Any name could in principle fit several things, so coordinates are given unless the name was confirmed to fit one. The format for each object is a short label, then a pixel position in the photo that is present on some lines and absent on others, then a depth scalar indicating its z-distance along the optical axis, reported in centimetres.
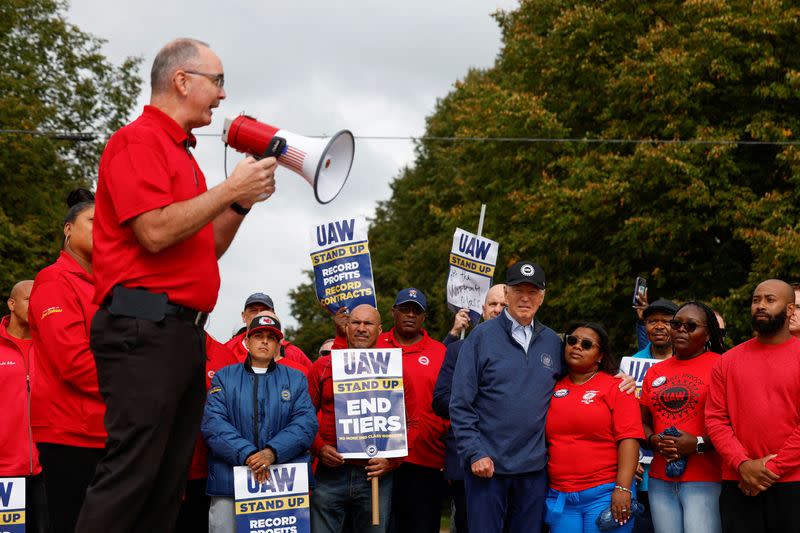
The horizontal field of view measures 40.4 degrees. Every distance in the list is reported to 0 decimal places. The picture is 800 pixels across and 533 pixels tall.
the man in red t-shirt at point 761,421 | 704
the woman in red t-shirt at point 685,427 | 754
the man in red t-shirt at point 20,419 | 686
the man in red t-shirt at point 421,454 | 930
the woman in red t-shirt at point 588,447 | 751
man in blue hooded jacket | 823
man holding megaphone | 395
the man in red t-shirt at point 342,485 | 877
